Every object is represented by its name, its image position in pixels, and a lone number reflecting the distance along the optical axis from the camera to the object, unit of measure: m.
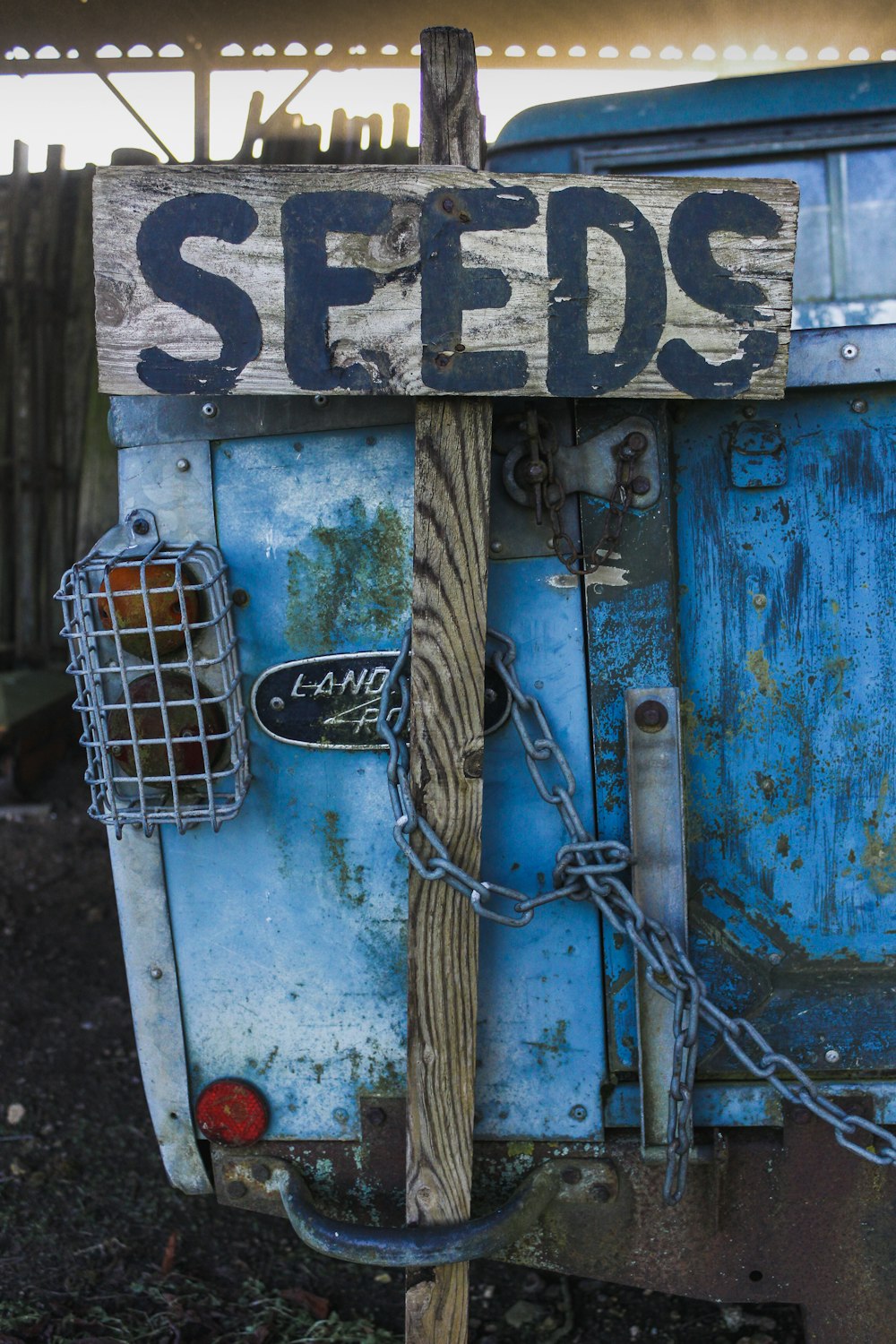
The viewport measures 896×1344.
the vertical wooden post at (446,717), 1.43
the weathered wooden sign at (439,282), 1.37
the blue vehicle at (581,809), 1.51
